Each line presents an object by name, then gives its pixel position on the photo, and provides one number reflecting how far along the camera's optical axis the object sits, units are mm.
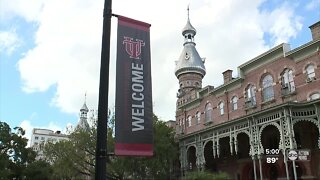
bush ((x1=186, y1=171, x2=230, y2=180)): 22266
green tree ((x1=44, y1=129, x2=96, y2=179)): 34469
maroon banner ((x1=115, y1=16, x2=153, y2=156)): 6809
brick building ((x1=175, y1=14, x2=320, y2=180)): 26469
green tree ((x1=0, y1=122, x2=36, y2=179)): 32328
